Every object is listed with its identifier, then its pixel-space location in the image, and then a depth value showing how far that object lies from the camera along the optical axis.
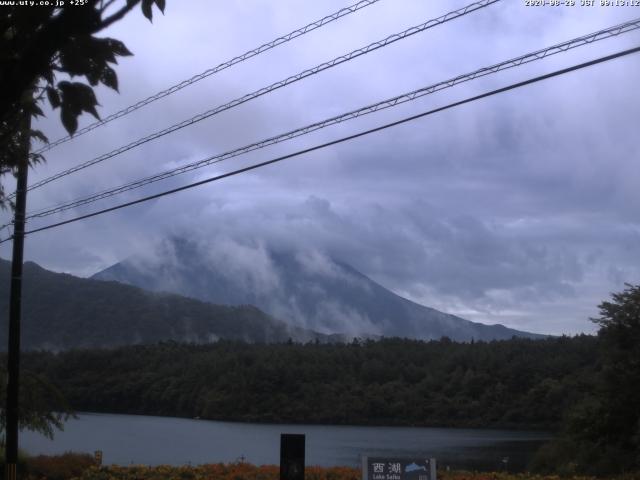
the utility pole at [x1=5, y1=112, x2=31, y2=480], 15.34
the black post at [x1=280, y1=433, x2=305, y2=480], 11.42
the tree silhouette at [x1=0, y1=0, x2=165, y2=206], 3.23
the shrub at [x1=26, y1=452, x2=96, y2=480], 16.86
